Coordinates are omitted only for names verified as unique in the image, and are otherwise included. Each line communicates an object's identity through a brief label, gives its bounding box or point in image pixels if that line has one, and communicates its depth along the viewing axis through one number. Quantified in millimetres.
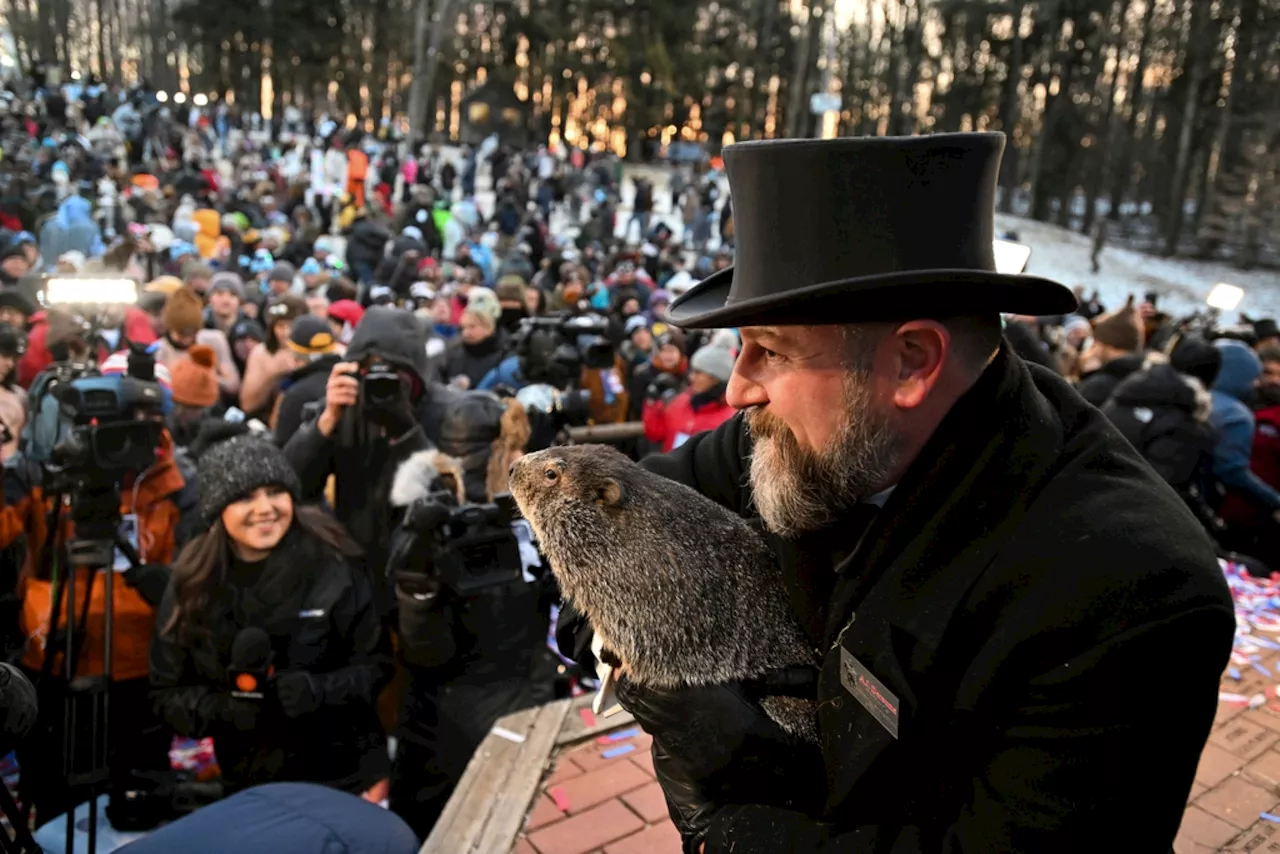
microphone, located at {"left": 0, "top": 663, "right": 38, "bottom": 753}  1692
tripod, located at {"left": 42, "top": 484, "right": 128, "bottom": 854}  2953
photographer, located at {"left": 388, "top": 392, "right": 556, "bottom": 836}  3326
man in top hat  1253
